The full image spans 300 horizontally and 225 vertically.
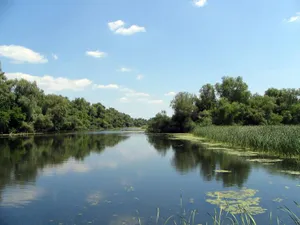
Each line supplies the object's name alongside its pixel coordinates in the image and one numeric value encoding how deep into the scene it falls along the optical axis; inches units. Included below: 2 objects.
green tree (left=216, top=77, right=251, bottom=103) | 2474.2
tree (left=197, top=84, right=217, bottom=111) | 2425.0
